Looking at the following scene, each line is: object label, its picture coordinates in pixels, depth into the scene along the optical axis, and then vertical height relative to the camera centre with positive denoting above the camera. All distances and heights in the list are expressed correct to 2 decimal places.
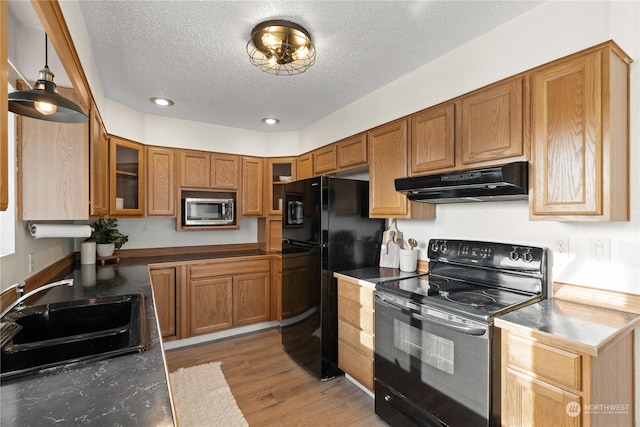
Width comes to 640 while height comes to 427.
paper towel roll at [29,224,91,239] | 1.88 -0.11
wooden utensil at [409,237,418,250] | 2.54 -0.24
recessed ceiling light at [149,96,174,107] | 2.85 +1.06
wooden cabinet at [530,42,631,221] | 1.36 +0.36
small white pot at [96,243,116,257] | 2.96 -0.34
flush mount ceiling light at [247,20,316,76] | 1.74 +1.03
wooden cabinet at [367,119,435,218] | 2.32 +0.33
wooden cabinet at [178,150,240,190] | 3.44 +0.51
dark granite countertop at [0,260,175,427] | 0.73 -0.49
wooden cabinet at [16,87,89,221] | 1.71 +0.26
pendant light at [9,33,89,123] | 1.17 +0.46
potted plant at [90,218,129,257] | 2.95 -0.23
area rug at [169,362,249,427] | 2.06 -1.38
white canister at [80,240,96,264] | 2.83 -0.35
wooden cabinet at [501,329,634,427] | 1.17 -0.70
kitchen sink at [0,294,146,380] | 1.11 -0.52
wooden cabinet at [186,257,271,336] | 3.24 -0.89
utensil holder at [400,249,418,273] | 2.47 -0.37
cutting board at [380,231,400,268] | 2.62 -0.32
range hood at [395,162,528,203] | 1.58 +0.17
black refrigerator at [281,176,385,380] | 2.55 -0.33
